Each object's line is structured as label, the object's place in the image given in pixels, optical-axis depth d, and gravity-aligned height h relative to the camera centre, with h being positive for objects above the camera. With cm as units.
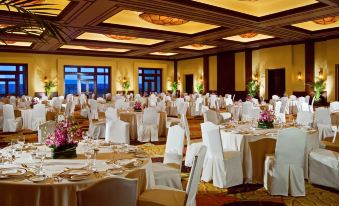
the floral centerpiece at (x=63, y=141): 320 -44
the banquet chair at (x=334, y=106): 952 -34
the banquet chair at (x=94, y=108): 1212 -43
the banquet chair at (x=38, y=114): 999 -53
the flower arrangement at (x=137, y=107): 917 -31
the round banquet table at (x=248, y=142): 475 -72
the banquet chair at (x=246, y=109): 1031 -44
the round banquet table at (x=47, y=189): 243 -69
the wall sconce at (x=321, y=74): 1486 +96
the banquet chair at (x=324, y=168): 450 -105
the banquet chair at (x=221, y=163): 450 -97
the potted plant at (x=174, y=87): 2342 +65
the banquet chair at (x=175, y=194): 262 -91
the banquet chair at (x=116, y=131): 503 -54
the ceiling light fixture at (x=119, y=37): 1461 +276
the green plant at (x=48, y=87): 1881 +59
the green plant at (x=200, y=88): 2163 +52
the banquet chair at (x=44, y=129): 449 -47
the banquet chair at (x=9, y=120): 974 -70
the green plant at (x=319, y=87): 1463 +35
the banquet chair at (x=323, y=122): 726 -64
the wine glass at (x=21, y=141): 372 -51
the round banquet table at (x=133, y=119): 878 -63
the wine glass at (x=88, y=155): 291 -59
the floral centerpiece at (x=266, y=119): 535 -40
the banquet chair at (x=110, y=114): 754 -41
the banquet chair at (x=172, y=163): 375 -86
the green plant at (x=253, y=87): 1745 +45
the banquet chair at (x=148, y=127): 839 -80
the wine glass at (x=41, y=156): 278 -60
